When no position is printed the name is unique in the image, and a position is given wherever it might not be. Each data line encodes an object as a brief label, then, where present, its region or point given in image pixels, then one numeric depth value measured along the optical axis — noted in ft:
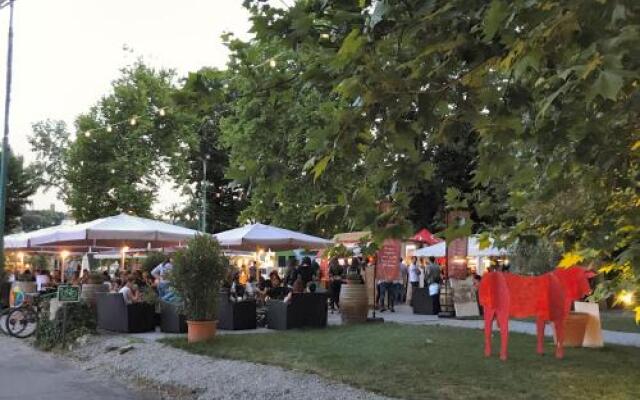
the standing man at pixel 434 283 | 62.54
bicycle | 48.32
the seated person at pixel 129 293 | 45.92
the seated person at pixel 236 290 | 52.01
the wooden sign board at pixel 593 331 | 39.14
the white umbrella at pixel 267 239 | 60.23
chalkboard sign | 42.19
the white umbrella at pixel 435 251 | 81.82
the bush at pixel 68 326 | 42.91
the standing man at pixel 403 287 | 78.95
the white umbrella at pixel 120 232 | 56.08
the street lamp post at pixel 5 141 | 63.57
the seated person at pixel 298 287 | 49.58
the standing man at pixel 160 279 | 41.29
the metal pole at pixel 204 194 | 142.10
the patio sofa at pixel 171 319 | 43.77
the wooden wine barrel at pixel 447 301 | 61.31
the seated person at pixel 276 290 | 53.93
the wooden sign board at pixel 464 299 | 59.67
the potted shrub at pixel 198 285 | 39.14
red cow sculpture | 33.35
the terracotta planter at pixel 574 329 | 39.06
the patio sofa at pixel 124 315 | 44.65
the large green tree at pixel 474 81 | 8.85
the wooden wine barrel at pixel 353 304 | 51.01
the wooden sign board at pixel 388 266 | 65.16
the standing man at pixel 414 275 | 72.95
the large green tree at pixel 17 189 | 194.59
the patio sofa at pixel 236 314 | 46.70
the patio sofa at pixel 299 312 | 46.83
